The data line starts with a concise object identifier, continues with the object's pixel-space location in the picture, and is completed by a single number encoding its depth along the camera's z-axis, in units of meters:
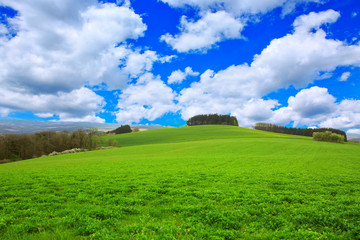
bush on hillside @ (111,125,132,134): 143.75
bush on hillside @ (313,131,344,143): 91.38
